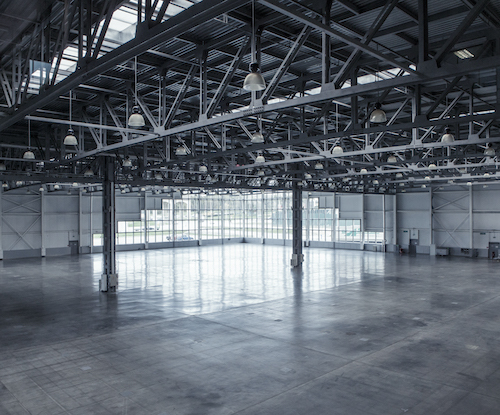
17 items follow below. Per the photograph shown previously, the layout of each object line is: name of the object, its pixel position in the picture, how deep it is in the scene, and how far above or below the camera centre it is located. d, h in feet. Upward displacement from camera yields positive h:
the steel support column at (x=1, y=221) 150.96 -4.76
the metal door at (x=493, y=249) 150.41 -17.52
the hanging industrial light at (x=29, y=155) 66.74 +8.38
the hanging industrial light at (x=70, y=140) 52.70 +8.47
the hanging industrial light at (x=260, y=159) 75.46 +8.17
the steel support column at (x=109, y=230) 87.51 -4.94
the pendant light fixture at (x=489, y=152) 61.91 +7.34
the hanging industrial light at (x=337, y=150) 63.99 +8.15
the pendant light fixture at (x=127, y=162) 76.64 +8.08
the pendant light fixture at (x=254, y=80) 29.99 +8.90
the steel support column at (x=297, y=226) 126.31 -6.74
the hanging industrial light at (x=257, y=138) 54.08 +8.60
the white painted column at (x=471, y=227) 156.04 -9.83
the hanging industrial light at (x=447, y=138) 52.26 +7.93
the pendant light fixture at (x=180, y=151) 65.98 +8.59
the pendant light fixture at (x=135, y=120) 42.52 +8.78
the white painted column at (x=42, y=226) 161.98 -7.46
